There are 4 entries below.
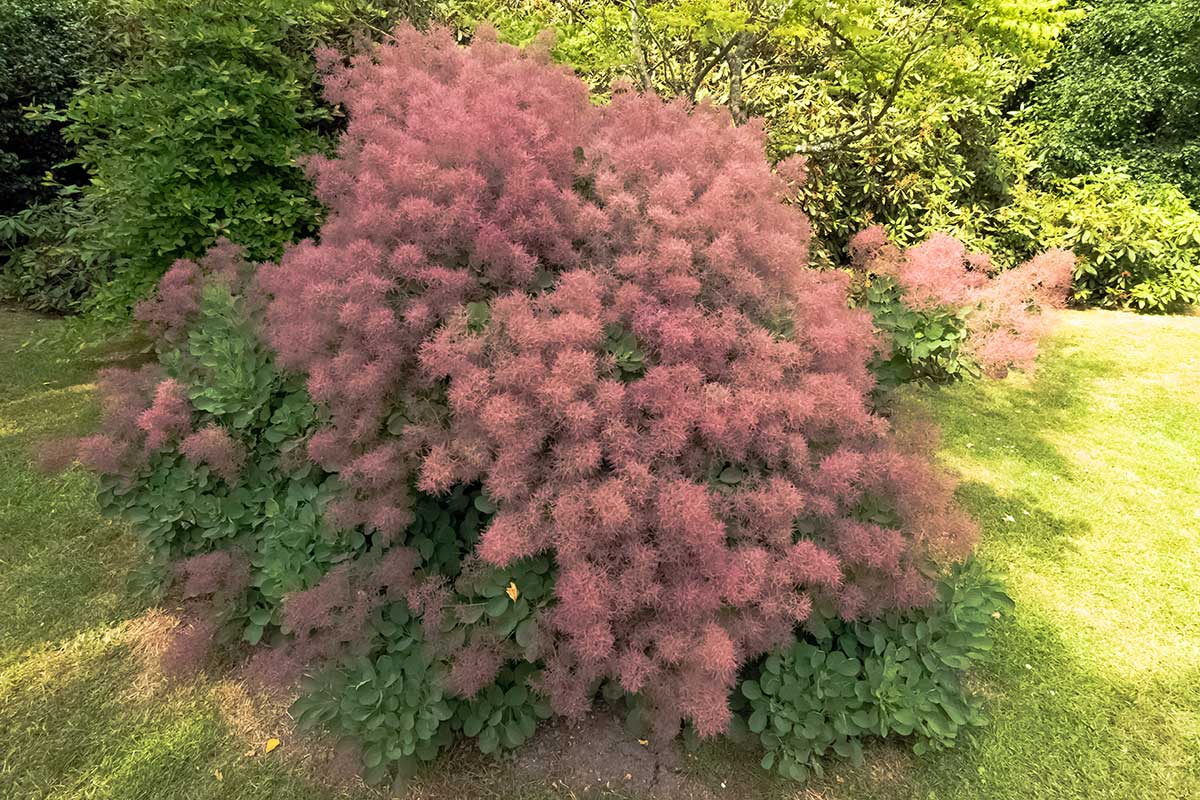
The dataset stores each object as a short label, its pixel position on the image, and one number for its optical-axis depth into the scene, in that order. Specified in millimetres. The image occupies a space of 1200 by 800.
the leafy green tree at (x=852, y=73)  3828
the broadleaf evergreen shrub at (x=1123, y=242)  6707
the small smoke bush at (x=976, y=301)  2455
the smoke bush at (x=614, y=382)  1693
